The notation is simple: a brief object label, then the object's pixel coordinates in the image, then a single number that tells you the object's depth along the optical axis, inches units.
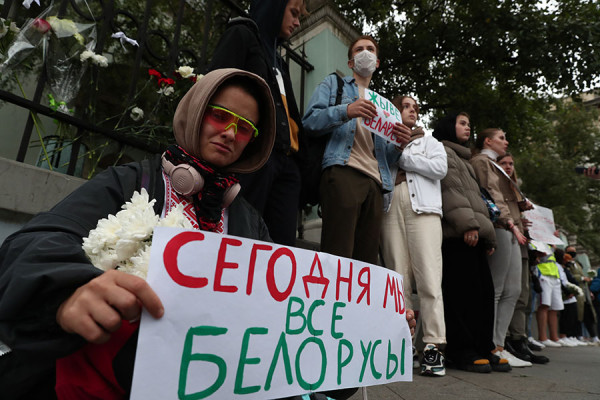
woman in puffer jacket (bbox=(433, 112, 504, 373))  135.7
